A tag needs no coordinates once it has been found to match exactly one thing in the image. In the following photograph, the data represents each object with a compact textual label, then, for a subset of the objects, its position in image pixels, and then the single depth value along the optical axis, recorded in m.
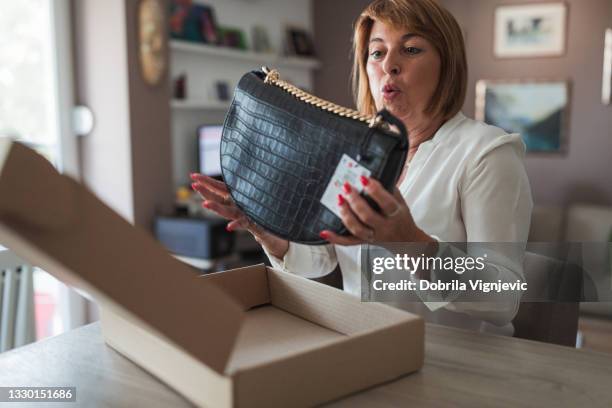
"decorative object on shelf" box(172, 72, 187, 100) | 3.47
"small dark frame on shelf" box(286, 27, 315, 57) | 4.51
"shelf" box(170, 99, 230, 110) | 3.38
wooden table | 0.70
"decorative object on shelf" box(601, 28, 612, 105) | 3.95
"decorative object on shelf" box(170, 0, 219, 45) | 3.43
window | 2.70
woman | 1.12
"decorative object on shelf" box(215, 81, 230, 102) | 3.82
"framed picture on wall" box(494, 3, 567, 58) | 4.08
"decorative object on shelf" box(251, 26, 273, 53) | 4.12
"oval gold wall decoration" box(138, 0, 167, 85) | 2.95
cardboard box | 0.53
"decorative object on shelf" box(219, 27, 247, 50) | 3.82
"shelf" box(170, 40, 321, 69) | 3.41
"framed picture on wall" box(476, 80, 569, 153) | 4.14
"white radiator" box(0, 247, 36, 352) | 1.47
